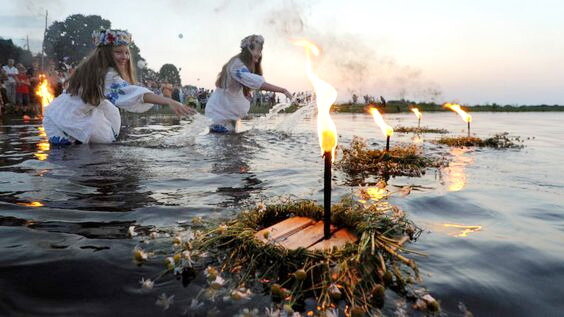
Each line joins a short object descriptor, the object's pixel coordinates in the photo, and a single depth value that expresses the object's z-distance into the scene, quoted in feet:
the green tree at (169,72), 317.22
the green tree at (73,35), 281.04
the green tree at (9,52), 167.84
